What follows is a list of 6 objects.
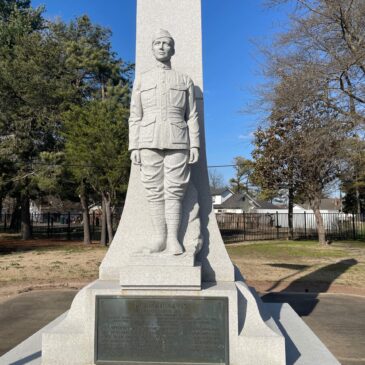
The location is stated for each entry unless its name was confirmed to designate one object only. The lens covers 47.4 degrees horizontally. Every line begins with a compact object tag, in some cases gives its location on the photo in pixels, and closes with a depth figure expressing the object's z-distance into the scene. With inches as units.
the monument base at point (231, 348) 156.6
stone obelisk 183.8
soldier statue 173.3
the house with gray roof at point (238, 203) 2595.0
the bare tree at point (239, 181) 2475.1
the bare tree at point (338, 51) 534.3
